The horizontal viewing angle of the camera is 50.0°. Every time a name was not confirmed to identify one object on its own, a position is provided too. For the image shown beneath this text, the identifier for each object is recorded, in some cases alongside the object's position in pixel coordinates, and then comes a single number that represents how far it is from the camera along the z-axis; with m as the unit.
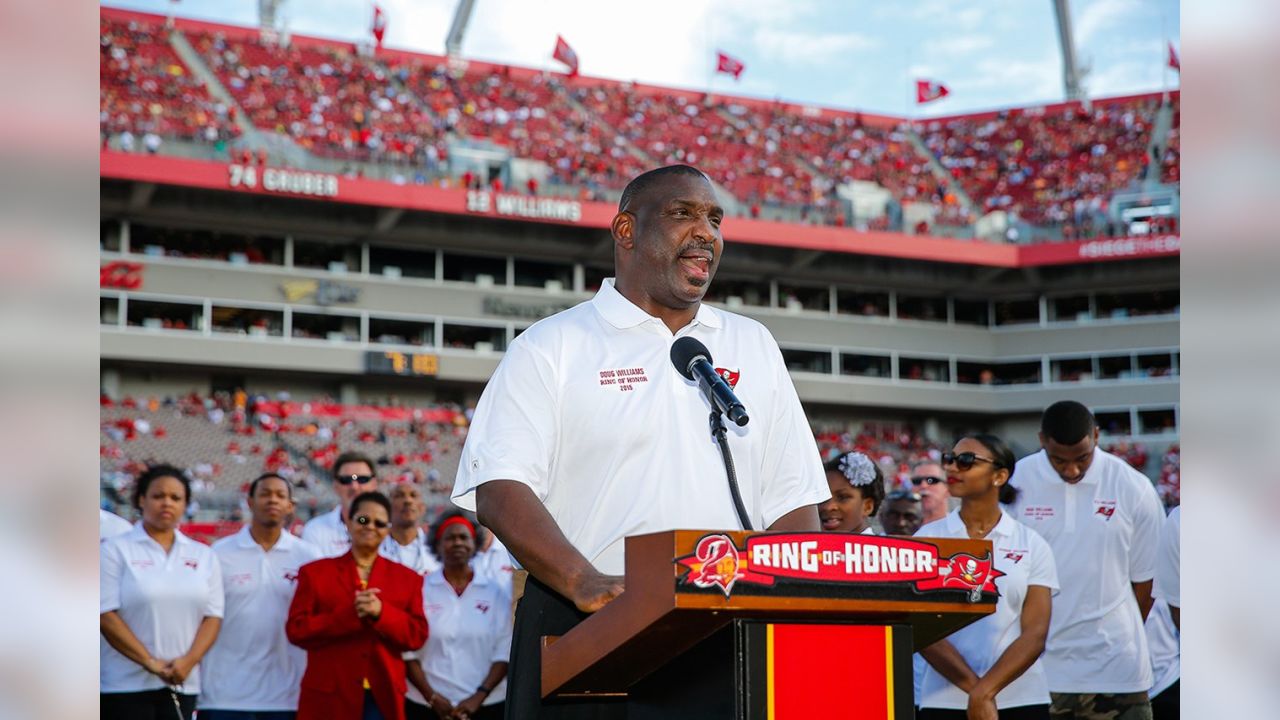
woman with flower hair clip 6.15
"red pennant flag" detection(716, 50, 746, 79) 53.12
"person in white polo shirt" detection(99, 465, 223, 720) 7.38
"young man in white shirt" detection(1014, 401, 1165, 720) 6.63
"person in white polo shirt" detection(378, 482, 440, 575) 9.07
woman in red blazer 7.57
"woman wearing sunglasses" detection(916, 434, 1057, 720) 5.69
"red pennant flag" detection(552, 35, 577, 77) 49.56
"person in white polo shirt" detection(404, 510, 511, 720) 8.75
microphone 2.80
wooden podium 2.31
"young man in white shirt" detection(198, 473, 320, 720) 8.00
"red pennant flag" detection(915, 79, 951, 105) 53.75
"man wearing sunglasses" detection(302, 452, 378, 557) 9.29
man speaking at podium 3.07
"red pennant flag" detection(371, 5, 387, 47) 48.50
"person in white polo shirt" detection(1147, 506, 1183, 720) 7.84
